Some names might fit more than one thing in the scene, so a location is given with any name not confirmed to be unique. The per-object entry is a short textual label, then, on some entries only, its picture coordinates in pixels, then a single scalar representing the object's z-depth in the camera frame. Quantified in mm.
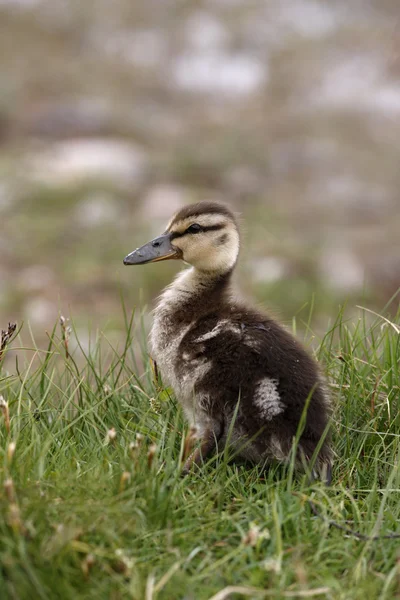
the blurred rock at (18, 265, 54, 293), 16812
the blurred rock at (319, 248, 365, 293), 17203
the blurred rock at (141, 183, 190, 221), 19572
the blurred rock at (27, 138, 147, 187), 21375
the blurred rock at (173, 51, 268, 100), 29642
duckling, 5734
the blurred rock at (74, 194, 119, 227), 19406
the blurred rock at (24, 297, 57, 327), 15555
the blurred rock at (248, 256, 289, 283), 16578
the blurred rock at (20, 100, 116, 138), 24391
